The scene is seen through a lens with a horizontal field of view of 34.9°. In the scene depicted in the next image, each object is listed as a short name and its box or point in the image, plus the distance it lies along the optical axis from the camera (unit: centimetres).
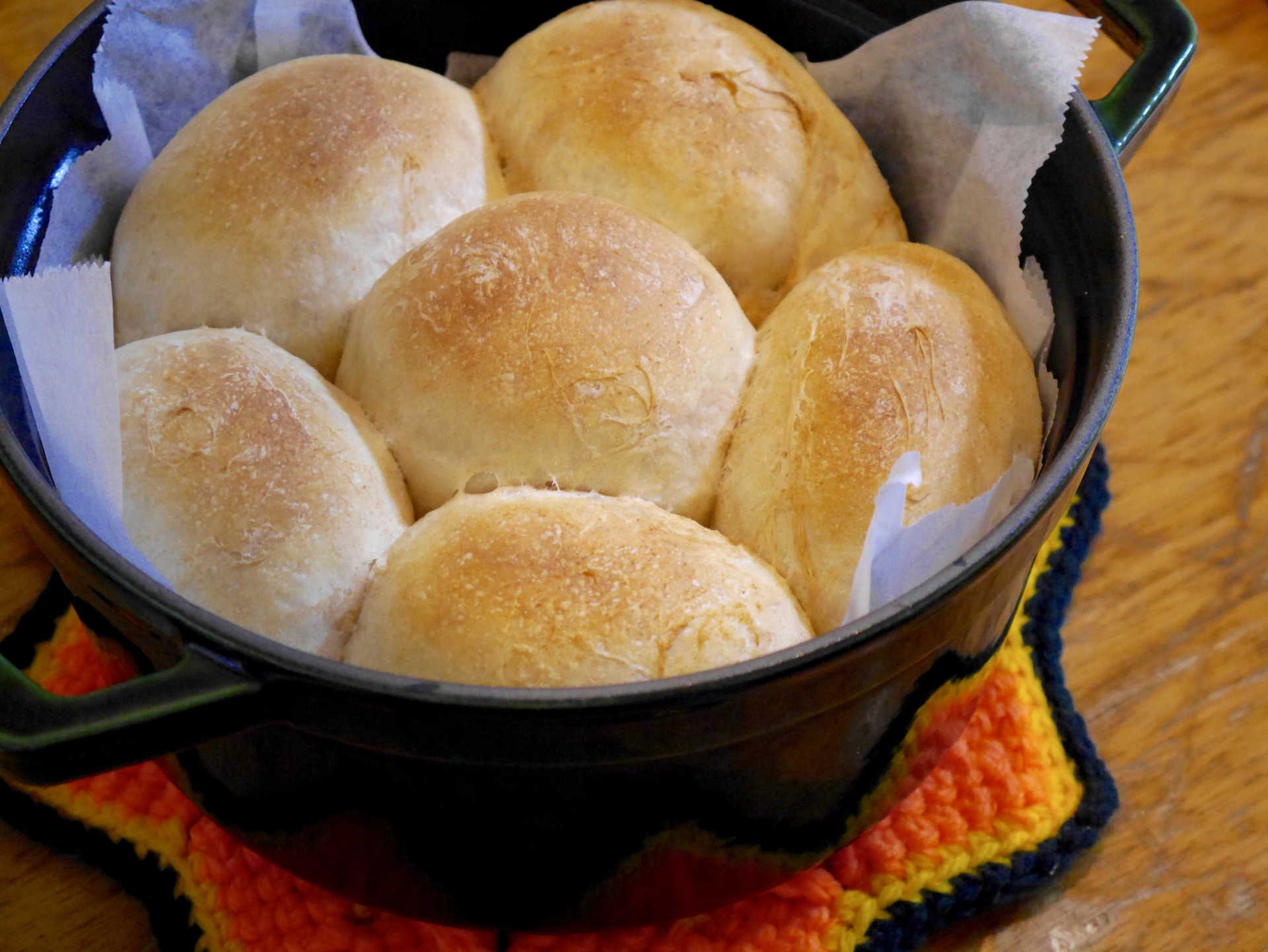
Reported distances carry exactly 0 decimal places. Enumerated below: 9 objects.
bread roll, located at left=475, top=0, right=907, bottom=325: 43
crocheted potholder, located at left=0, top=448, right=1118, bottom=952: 39
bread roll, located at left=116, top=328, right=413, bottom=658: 37
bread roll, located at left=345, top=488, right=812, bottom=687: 35
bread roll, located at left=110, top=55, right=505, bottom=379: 41
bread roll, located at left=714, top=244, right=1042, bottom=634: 38
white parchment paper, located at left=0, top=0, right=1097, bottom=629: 37
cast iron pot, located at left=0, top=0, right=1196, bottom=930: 32
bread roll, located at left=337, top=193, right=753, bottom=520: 39
